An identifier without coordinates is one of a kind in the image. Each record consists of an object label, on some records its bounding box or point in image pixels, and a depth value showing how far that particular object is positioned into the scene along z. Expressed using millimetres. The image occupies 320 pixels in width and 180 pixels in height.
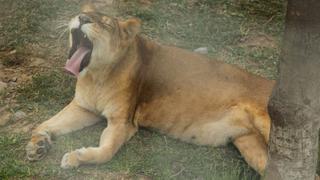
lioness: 9961
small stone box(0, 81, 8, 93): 11828
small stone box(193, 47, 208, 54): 13445
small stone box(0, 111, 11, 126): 10937
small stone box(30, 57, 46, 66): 12656
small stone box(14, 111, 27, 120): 11077
